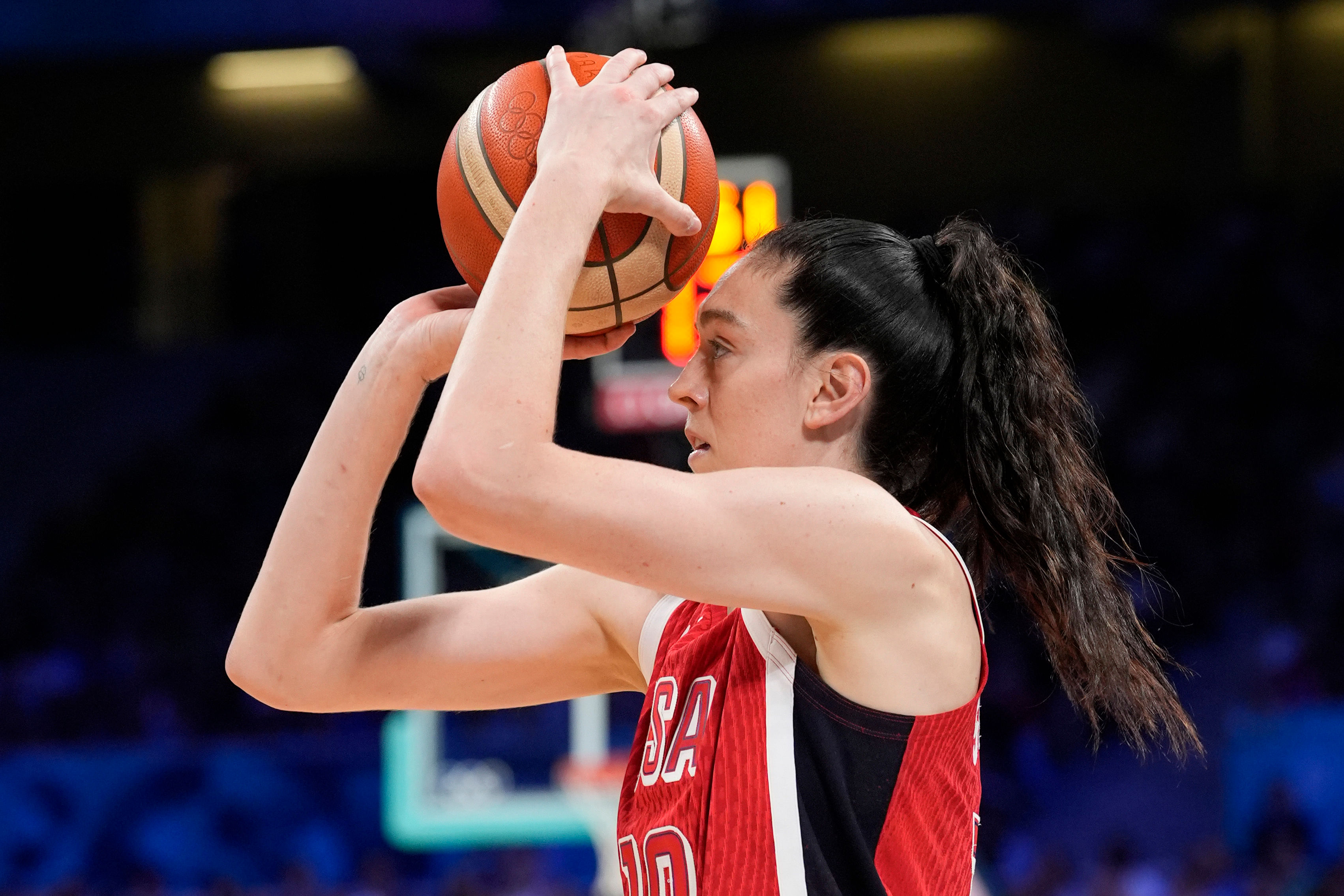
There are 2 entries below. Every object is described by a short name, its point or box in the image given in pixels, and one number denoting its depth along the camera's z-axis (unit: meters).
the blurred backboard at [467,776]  9.73
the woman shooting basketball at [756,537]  4.17
